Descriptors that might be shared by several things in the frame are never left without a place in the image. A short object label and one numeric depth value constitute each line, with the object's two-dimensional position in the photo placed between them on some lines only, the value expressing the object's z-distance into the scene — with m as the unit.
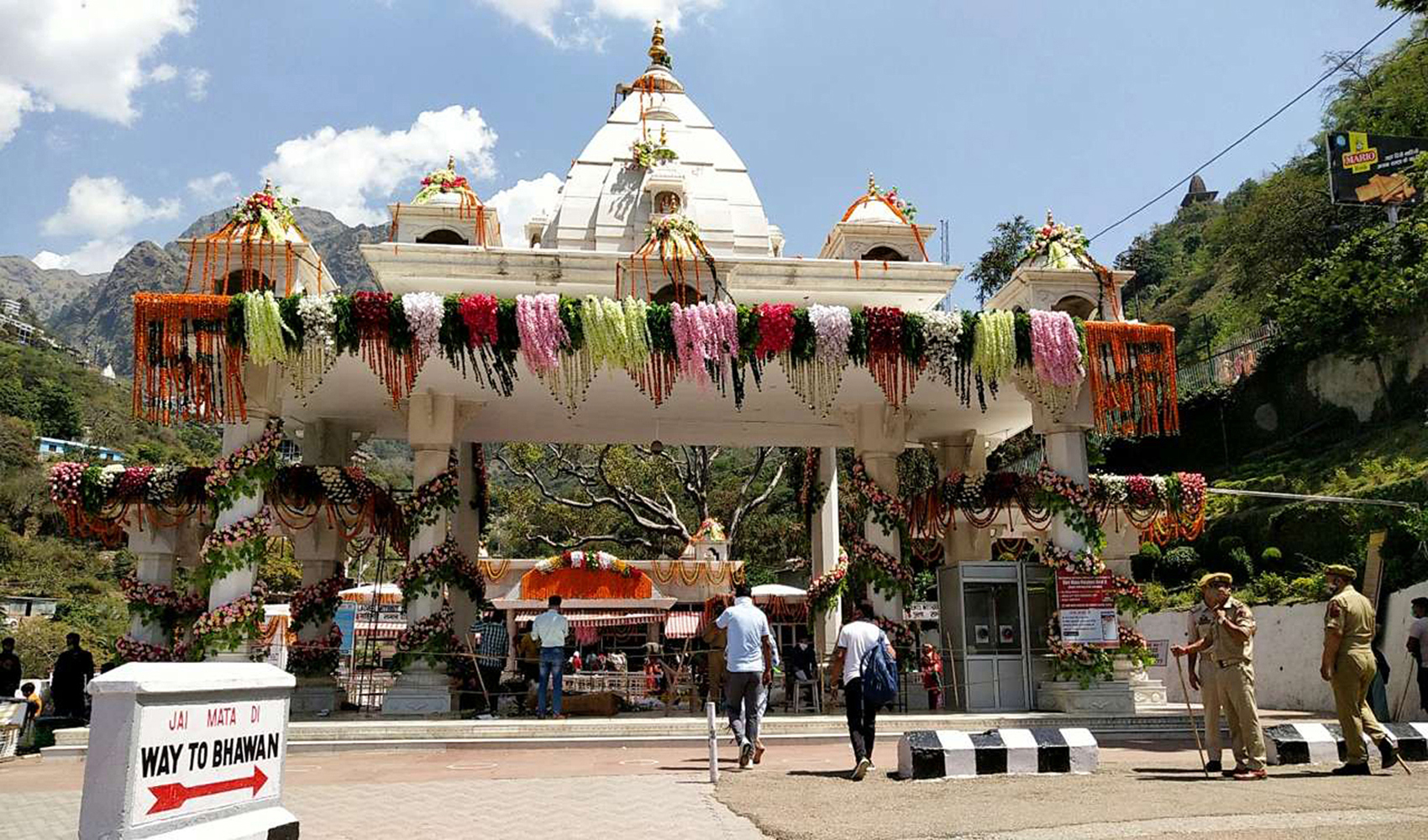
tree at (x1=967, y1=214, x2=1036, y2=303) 41.06
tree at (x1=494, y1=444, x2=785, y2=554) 35.31
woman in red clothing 16.08
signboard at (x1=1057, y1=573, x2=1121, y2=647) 14.98
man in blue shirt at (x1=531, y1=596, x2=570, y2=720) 13.65
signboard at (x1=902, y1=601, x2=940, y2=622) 30.20
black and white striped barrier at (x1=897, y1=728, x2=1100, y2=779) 8.42
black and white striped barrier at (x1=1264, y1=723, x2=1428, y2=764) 8.91
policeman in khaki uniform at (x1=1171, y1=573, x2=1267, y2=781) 8.18
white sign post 4.02
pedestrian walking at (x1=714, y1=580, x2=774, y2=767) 9.34
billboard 30.34
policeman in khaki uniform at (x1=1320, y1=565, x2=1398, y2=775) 8.28
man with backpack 8.79
